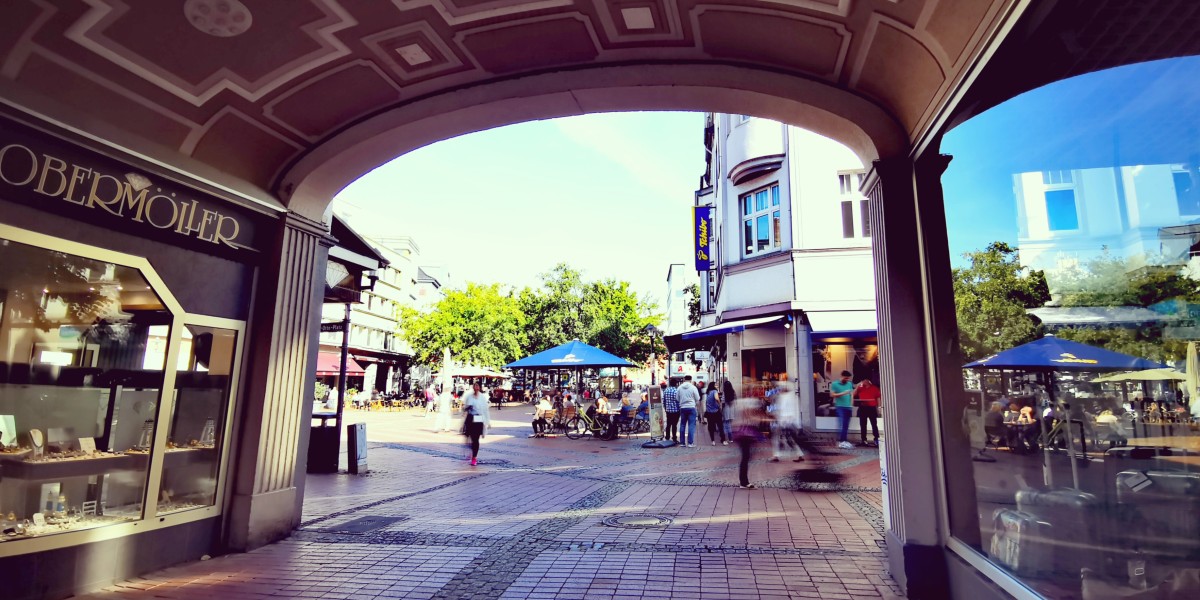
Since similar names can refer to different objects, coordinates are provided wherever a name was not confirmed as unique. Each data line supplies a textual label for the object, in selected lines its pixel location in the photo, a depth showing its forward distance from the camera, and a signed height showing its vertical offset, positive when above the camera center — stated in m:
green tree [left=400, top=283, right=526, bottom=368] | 35.25 +3.89
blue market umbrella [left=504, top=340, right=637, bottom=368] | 16.31 +0.98
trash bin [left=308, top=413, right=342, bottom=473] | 10.06 -0.98
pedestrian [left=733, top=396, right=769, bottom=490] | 8.62 -0.47
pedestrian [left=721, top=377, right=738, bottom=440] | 15.03 -0.19
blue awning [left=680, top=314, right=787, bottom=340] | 15.77 +1.91
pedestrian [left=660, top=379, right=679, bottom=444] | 14.30 -0.24
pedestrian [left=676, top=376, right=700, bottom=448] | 14.09 -0.26
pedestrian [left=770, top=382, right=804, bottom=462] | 10.34 -0.52
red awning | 26.73 +1.21
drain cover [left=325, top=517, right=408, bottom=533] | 6.10 -1.41
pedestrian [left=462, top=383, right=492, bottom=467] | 11.02 -0.44
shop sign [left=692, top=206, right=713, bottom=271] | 20.59 +5.49
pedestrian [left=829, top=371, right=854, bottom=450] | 12.37 -0.12
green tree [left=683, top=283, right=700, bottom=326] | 31.88 +4.88
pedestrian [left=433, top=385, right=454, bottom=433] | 18.20 -0.65
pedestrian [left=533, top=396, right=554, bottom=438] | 16.88 -0.66
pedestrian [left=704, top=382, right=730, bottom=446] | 14.83 -0.42
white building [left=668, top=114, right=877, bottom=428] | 15.27 +3.56
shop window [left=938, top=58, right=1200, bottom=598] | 2.72 +0.35
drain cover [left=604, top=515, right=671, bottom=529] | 6.18 -1.35
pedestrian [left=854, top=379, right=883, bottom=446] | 12.27 -0.10
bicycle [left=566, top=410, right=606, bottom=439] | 16.30 -0.90
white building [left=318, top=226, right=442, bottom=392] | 39.47 +4.72
